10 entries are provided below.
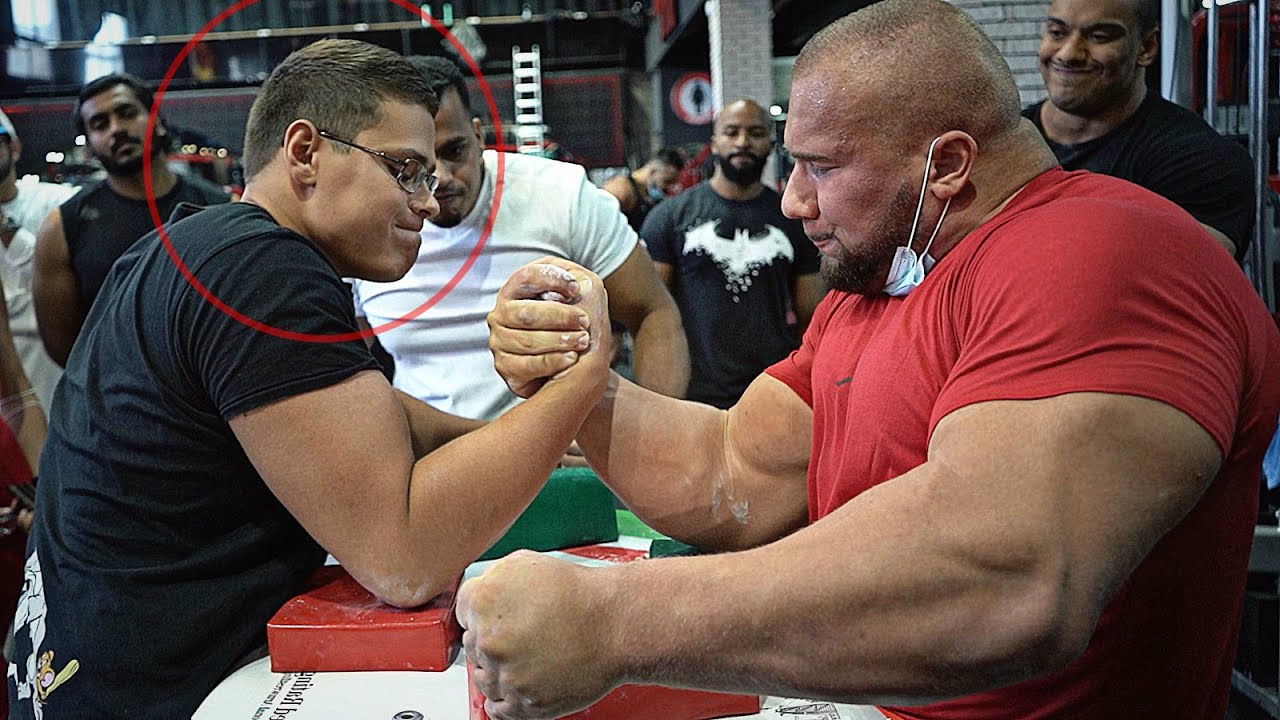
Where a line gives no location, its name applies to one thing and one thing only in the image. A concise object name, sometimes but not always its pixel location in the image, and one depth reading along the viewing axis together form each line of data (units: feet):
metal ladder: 46.34
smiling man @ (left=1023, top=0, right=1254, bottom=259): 9.25
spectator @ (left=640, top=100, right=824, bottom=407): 13.96
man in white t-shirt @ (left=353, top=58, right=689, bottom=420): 8.52
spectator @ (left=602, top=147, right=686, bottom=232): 29.01
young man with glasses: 4.43
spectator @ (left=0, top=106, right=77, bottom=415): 12.46
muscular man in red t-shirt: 3.00
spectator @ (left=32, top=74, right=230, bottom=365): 11.98
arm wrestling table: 4.18
